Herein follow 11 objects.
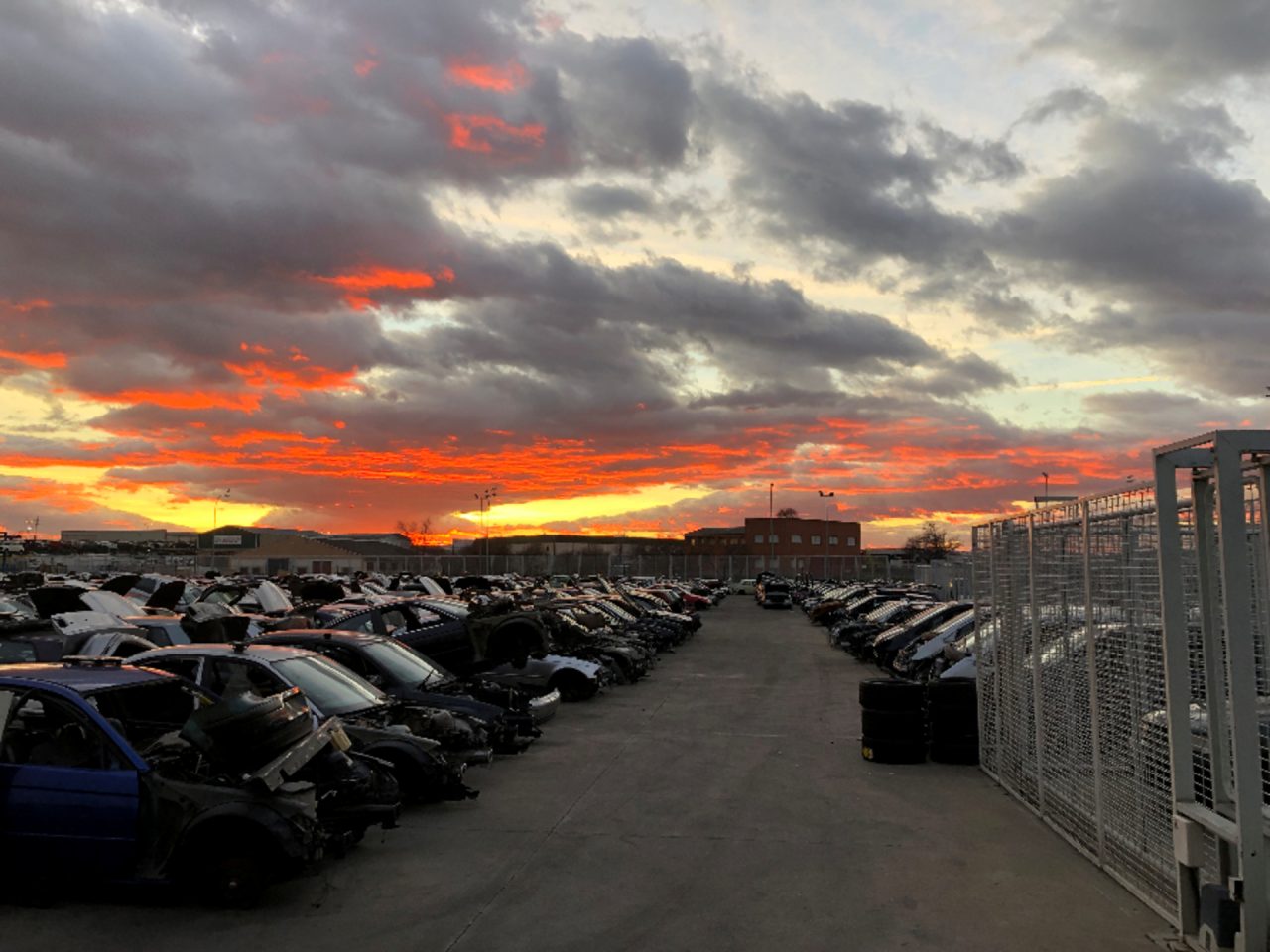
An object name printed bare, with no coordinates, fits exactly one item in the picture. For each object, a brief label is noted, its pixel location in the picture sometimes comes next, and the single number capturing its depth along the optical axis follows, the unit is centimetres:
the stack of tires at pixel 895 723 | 1151
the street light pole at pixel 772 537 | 12900
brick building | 13488
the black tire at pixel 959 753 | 1174
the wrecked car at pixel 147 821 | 623
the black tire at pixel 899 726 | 1150
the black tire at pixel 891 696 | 1152
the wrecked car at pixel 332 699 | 863
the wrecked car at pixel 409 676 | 1079
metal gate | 537
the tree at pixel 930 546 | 11650
